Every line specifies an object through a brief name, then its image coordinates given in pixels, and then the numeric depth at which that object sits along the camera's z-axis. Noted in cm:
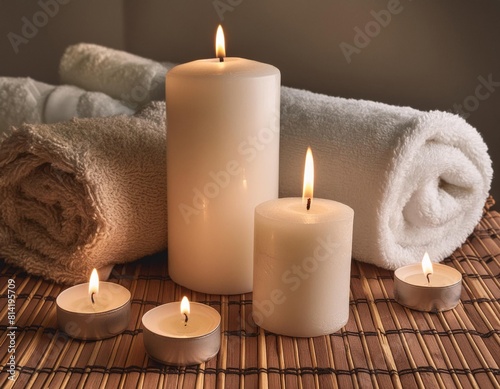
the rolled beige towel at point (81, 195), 89
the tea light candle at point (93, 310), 79
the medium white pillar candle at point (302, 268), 79
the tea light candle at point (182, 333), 74
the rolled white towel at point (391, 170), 94
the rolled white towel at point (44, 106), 121
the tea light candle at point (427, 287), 88
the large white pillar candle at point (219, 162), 86
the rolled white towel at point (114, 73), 121
